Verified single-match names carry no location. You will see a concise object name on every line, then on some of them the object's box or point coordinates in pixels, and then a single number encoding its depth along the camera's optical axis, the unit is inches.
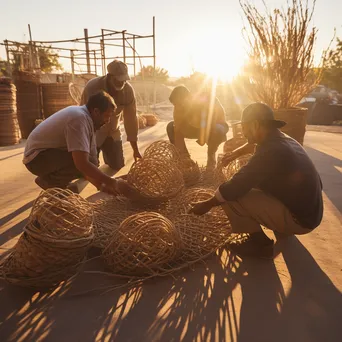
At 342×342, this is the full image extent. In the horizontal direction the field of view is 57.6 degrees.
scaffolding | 391.2
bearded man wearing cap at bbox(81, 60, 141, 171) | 124.0
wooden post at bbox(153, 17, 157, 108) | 404.4
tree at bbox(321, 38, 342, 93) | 772.6
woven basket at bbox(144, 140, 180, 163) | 107.4
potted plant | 171.9
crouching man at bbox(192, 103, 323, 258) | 66.4
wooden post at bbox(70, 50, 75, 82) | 426.3
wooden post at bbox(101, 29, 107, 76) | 412.4
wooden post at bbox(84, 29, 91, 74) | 415.4
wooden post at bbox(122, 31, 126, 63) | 394.0
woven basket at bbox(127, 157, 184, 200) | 97.9
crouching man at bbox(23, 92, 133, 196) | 84.4
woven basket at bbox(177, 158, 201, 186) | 123.7
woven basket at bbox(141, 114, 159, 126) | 365.9
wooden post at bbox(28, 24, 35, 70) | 384.5
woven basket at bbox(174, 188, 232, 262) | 78.2
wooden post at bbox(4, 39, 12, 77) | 410.4
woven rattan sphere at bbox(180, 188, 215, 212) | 96.0
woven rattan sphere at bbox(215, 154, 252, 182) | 118.2
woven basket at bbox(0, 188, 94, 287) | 59.8
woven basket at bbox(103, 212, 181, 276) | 67.4
